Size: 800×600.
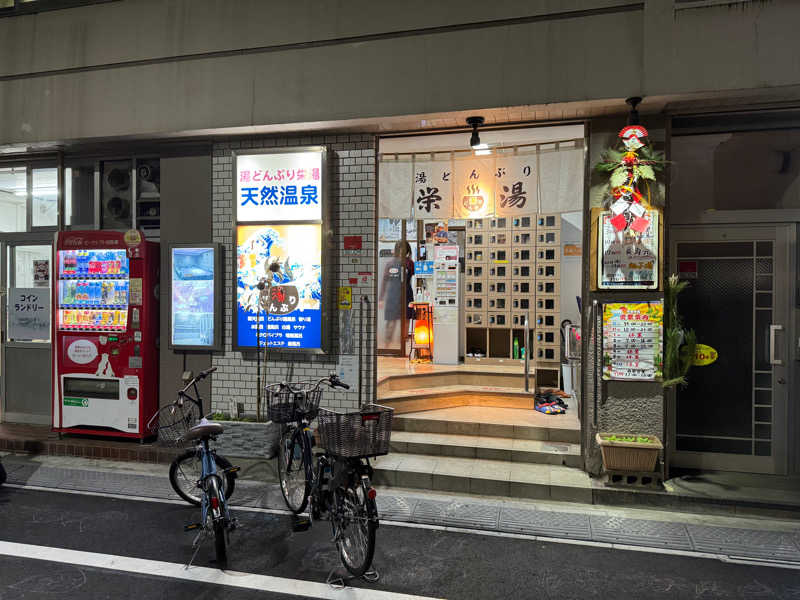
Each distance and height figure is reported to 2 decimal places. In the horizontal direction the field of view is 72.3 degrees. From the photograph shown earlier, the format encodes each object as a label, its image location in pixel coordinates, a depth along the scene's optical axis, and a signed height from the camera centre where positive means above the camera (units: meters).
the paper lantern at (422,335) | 11.55 -0.77
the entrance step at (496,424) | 7.26 -1.72
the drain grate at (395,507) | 5.67 -2.24
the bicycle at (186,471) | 5.79 -1.88
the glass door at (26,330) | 8.63 -0.55
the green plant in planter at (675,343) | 6.11 -0.48
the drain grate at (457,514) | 5.49 -2.23
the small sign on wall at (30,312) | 8.61 -0.26
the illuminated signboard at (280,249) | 7.32 +0.66
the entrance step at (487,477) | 6.03 -2.04
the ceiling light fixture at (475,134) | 6.88 +2.10
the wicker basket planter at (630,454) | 5.85 -1.67
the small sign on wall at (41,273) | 8.82 +0.37
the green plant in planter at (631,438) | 6.07 -1.56
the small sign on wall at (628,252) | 6.18 +0.54
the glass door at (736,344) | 6.49 -0.53
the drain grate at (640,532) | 5.05 -2.22
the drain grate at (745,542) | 4.84 -2.23
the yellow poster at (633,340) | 6.23 -0.47
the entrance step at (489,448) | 6.73 -1.88
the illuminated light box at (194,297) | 7.66 +0.00
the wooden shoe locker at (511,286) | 10.60 +0.26
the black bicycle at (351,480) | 4.30 -1.51
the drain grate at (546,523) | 5.26 -2.23
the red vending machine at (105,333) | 7.58 -0.51
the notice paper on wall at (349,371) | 7.35 -0.98
